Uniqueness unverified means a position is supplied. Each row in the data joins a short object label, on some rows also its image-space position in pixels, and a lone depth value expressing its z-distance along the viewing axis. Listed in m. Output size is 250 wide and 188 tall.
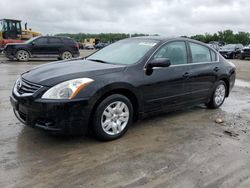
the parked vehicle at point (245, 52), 17.03
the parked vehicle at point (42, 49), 12.18
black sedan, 2.70
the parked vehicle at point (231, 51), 18.39
